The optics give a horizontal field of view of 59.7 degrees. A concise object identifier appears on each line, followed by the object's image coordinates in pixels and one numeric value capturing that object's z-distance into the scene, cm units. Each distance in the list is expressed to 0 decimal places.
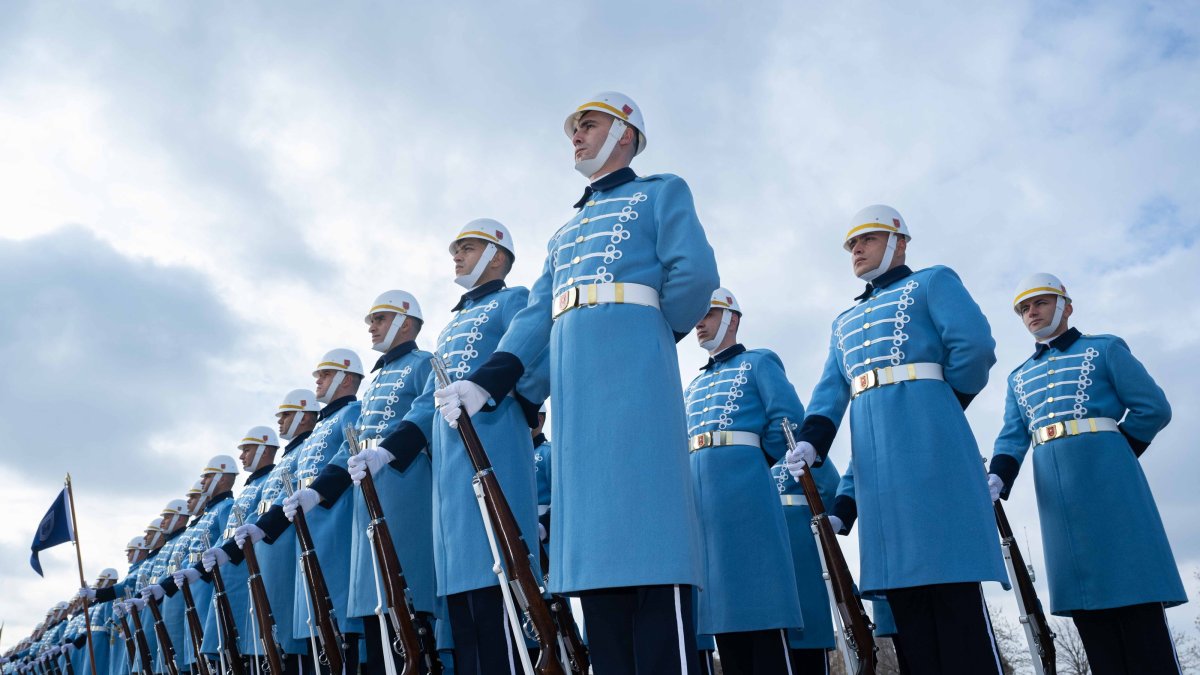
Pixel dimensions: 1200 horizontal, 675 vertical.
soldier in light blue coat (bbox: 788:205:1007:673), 528
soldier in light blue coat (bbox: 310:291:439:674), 711
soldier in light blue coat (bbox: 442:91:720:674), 408
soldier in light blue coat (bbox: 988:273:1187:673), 671
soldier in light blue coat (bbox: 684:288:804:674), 678
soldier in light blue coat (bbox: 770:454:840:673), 761
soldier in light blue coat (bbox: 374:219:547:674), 573
